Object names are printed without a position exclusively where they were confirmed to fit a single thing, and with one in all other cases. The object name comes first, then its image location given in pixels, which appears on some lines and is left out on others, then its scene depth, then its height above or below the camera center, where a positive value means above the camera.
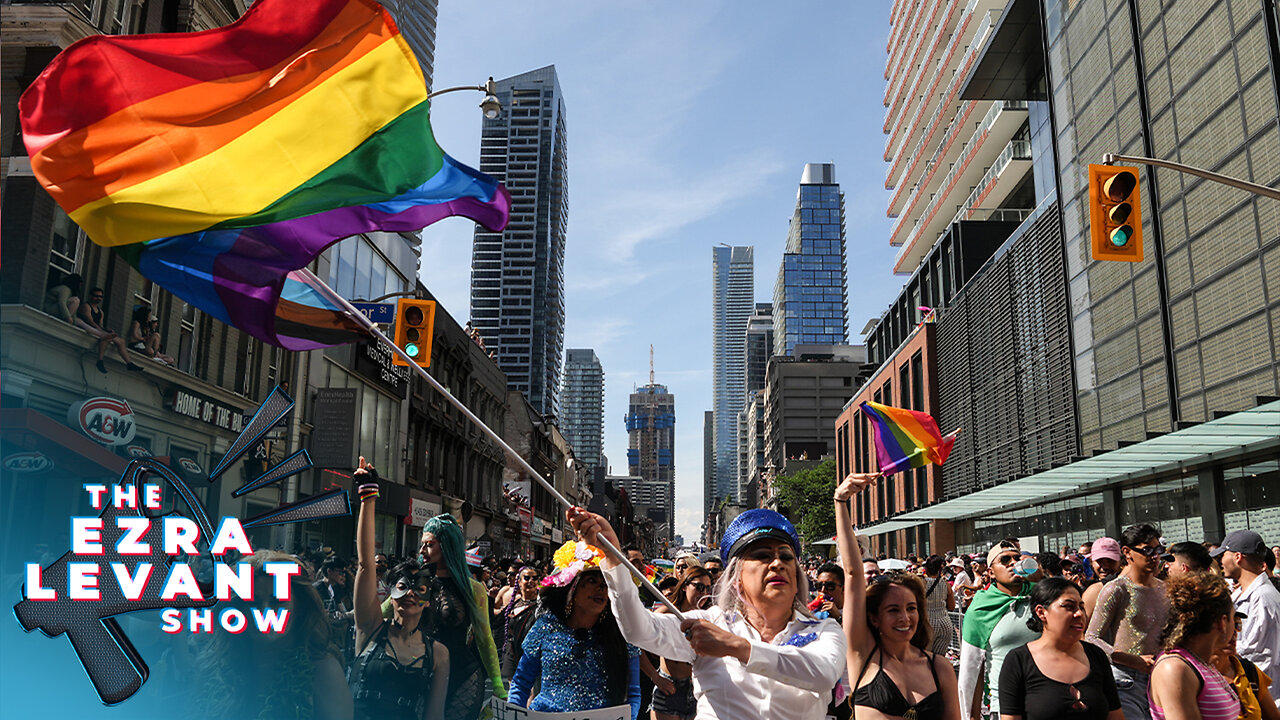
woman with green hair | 5.38 -0.39
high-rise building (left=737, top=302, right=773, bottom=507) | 174.75 +13.44
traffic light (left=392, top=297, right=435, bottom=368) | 8.16 +1.96
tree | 79.44 +4.47
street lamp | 14.89 +7.14
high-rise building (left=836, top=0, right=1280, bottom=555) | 20.61 +7.54
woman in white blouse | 3.12 -0.29
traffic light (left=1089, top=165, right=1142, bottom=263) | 11.33 +4.02
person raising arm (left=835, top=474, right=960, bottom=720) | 4.46 -0.48
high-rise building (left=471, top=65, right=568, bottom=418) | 175.38 +54.67
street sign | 25.48 +6.62
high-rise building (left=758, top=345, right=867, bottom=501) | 125.81 +19.66
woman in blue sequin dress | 5.32 -0.59
